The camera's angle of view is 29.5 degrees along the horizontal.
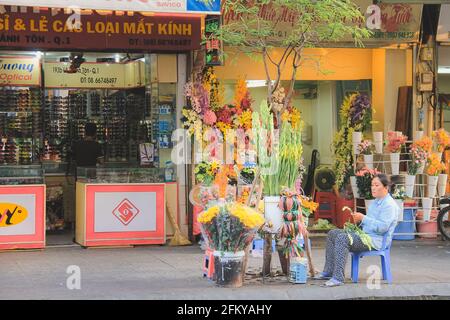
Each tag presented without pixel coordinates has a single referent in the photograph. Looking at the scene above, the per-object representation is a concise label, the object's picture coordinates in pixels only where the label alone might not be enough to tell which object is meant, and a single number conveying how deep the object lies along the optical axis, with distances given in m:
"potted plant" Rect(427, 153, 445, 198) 14.89
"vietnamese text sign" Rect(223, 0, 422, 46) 14.59
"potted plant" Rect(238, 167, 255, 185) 13.37
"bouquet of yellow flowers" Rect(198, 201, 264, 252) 10.05
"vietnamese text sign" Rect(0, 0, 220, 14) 11.72
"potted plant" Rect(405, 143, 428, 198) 14.76
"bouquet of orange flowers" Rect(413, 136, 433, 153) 14.75
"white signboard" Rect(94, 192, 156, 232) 13.77
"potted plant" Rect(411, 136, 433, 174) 14.75
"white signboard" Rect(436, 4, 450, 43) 15.22
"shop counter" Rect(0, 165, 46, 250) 13.34
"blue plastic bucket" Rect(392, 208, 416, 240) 15.05
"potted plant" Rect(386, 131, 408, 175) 14.78
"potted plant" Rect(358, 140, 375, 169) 14.90
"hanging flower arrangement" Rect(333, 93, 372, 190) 15.56
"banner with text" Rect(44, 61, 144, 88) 16.23
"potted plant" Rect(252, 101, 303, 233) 10.59
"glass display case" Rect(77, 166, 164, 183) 13.84
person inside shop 15.60
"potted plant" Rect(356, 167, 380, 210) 14.69
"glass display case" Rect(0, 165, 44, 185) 13.46
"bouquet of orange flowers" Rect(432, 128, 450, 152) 14.86
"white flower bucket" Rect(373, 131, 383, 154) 14.91
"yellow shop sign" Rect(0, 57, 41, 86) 15.66
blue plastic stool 12.06
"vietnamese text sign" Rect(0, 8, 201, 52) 13.61
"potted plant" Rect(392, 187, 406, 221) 14.71
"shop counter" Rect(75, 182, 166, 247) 13.75
